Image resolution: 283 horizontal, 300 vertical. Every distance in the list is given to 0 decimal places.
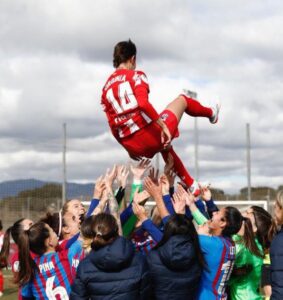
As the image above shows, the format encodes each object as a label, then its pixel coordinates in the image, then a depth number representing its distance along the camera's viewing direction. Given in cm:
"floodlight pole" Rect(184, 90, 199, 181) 1889
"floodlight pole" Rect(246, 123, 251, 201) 1928
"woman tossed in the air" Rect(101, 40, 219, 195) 600
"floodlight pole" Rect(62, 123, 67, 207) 1825
